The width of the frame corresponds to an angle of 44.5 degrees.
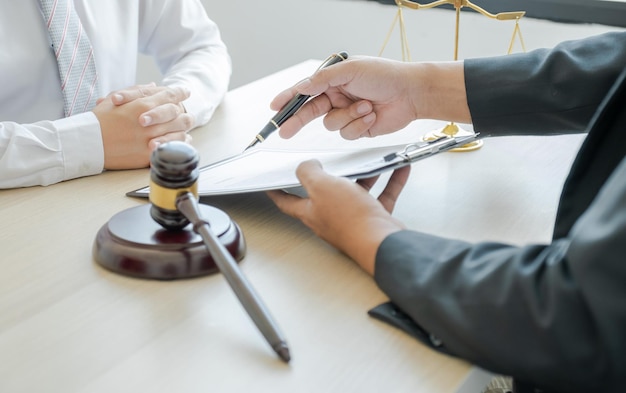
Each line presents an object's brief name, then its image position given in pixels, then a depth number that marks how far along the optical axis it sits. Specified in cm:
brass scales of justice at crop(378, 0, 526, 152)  129
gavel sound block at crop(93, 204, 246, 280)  85
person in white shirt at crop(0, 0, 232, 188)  113
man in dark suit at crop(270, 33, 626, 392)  67
